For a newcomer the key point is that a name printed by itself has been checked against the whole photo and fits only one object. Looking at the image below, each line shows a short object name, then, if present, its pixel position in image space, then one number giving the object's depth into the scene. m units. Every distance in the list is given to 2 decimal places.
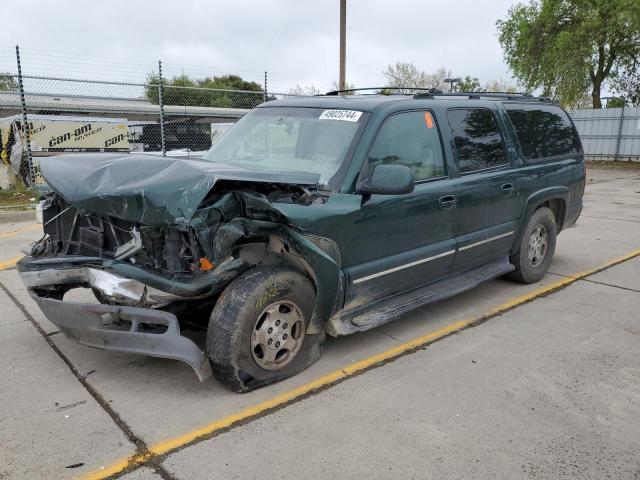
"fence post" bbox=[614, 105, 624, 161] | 22.04
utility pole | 14.12
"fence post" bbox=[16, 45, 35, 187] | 10.95
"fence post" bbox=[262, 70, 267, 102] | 13.79
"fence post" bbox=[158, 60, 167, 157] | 12.12
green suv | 3.16
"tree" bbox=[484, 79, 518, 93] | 42.39
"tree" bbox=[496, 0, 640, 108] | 22.80
